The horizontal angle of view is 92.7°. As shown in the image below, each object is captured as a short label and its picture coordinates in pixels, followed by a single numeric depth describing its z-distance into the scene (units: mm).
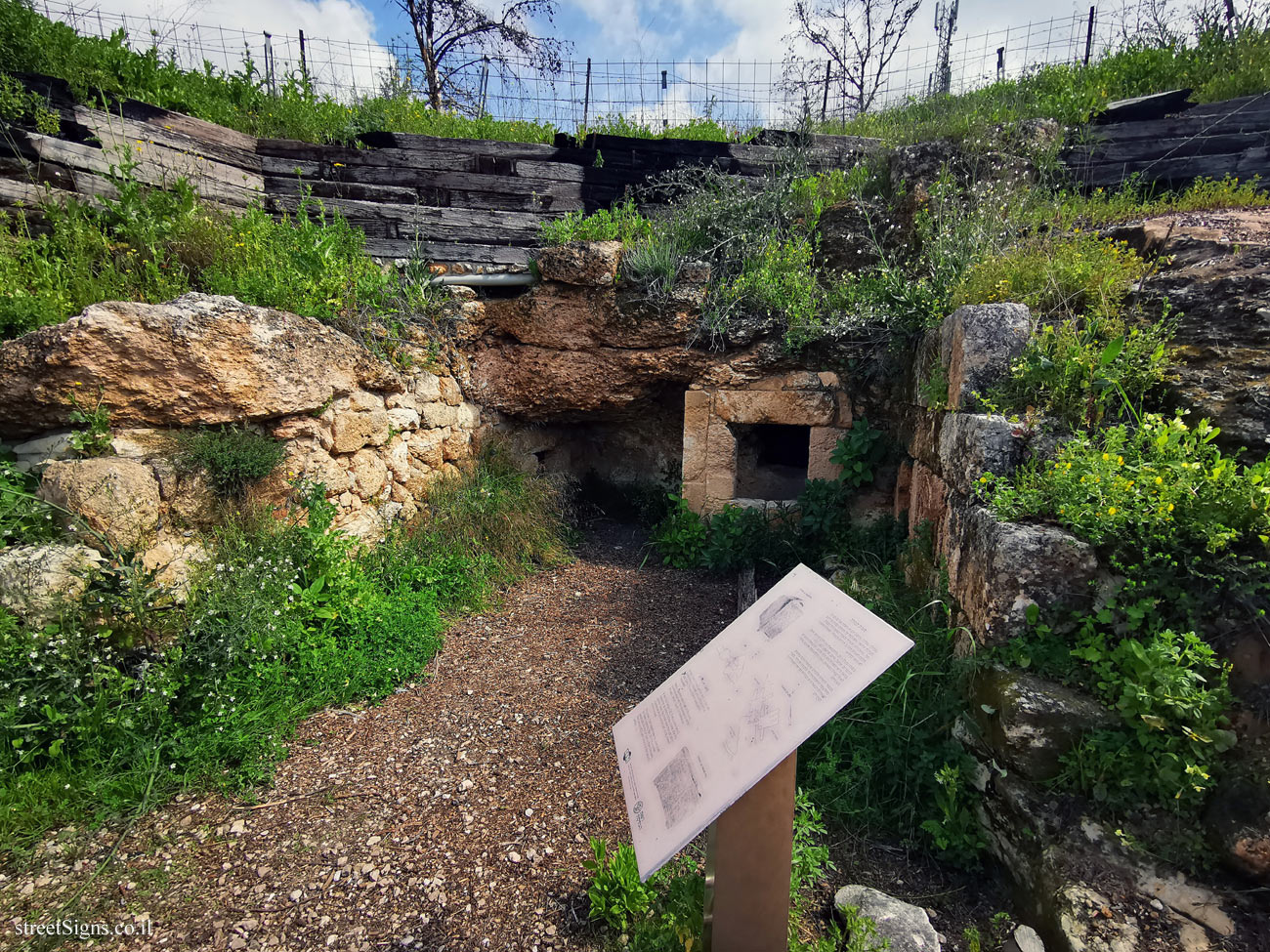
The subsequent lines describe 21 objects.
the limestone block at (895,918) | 2051
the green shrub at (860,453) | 4734
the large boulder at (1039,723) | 2164
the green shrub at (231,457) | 3371
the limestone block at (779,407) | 5086
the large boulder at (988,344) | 3271
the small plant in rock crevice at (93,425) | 3068
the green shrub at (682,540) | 5285
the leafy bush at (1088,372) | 2914
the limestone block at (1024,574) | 2363
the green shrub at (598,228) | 5422
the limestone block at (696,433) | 5332
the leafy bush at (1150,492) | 2104
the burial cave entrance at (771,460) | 6008
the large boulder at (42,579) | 2660
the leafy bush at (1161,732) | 1953
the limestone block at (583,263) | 5184
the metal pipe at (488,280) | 5277
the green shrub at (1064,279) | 3465
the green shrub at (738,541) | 5078
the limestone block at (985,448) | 2875
